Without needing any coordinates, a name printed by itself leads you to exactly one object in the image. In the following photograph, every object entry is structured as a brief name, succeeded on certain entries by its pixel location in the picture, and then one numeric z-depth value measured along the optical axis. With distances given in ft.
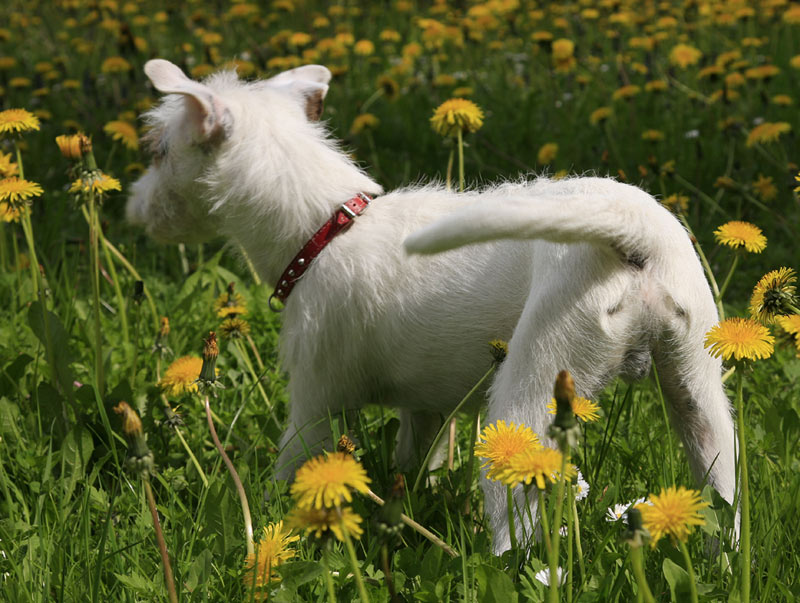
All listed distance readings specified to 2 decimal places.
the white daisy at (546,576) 6.26
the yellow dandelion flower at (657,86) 17.81
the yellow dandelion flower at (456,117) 10.01
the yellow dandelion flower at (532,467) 4.82
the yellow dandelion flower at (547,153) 14.62
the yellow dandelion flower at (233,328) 9.23
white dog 6.94
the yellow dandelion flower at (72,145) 8.53
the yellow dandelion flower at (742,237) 7.34
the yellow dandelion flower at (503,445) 5.09
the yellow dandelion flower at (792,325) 5.41
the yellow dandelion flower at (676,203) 11.52
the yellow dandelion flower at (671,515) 4.54
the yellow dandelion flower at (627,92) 16.80
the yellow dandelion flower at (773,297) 5.89
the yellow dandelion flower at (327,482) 4.34
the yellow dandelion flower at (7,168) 9.01
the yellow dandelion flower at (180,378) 7.74
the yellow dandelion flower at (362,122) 16.16
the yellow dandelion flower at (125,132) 12.82
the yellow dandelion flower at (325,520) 4.42
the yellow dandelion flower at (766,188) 13.71
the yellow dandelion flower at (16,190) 8.12
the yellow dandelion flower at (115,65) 18.81
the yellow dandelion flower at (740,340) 5.25
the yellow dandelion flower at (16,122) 8.34
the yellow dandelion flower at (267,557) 5.65
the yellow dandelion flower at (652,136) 15.40
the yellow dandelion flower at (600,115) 16.46
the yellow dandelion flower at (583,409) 5.64
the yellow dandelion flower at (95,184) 8.22
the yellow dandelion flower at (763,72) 16.80
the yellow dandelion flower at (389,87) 17.83
